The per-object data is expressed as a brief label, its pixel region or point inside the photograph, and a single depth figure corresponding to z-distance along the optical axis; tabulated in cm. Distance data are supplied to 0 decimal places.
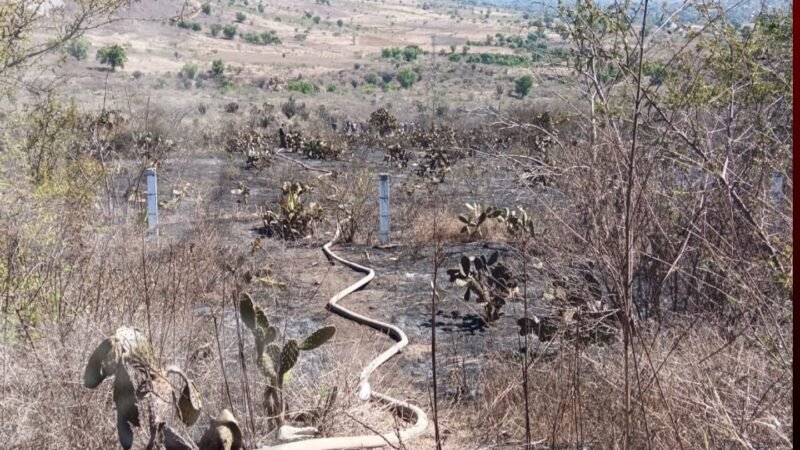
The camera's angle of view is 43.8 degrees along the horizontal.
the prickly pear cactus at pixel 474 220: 1151
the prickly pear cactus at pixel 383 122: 2723
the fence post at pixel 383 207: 1182
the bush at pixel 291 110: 3681
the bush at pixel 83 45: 4451
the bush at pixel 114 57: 4313
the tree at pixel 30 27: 664
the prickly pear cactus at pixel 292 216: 1223
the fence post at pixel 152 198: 1114
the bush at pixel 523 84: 3690
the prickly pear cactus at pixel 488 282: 764
